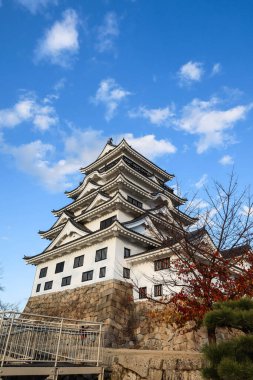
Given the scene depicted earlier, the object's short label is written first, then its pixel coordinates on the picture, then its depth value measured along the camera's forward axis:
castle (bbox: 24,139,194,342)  18.00
